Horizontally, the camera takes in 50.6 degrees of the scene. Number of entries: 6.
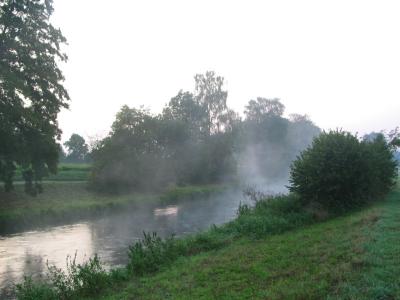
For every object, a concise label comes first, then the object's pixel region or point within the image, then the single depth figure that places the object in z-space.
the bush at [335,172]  21.94
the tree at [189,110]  76.12
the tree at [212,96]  80.12
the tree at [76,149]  103.94
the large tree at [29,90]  32.44
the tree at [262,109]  112.00
